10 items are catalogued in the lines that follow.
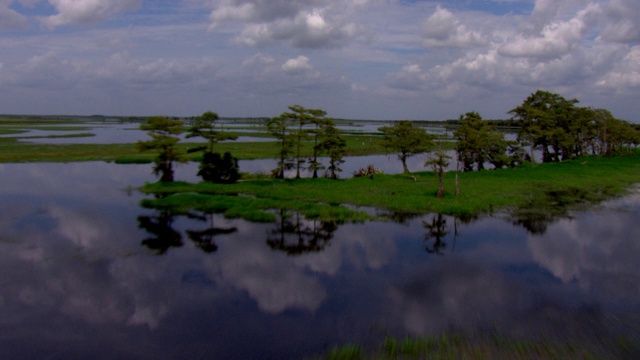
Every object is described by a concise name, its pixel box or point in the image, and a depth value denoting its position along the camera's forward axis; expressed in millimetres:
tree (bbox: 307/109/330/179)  54375
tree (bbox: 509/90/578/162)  68188
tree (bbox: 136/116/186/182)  49562
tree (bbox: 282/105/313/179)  52931
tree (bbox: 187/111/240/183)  51156
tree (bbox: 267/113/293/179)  52906
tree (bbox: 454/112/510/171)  52594
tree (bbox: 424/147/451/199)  40197
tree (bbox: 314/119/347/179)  55062
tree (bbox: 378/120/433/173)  60125
